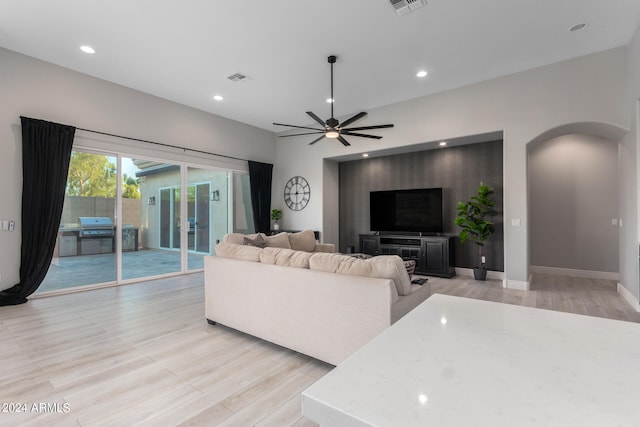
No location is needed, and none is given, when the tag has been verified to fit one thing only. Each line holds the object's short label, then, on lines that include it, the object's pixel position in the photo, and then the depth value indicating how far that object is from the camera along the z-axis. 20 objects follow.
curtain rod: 4.92
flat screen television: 6.12
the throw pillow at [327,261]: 2.54
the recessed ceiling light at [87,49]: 4.04
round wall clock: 7.49
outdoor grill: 4.91
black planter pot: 5.44
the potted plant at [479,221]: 5.28
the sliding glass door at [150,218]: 5.43
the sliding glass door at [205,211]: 6.38
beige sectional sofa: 2.25
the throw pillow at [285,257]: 2.75
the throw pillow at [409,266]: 2.58
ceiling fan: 4.17
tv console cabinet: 5.71
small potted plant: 7.71
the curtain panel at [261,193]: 7.35
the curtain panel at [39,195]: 4.21
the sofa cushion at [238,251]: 3.12
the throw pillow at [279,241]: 4.43
